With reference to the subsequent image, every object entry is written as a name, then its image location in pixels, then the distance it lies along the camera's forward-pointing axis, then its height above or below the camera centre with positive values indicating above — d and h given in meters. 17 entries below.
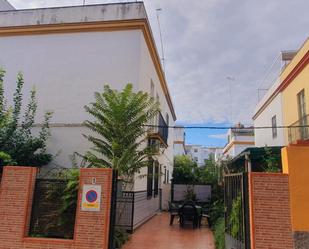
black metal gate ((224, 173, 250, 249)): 4.67 -0.79
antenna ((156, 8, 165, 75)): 11.04 +7.06
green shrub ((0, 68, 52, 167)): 7.79 +1.11
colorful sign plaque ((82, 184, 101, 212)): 5.03 -0.60
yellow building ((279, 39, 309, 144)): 10.64 +4.02
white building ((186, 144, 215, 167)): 53.70 +5.33
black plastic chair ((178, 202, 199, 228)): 8.90 -1.44
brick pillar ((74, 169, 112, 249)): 4.90 -1.09
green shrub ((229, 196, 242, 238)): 4.98 -0.89
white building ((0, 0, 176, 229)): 8.83 +4.33
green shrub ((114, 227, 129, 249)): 6.13 -1.81
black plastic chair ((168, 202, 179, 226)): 9.60 -1.54
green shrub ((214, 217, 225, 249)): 6.23 -1.73
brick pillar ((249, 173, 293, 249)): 4.43 -0.66
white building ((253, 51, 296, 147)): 13.71 +4.21
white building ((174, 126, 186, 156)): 29.35 +3.99
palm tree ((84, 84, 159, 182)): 6.72 +1.20
